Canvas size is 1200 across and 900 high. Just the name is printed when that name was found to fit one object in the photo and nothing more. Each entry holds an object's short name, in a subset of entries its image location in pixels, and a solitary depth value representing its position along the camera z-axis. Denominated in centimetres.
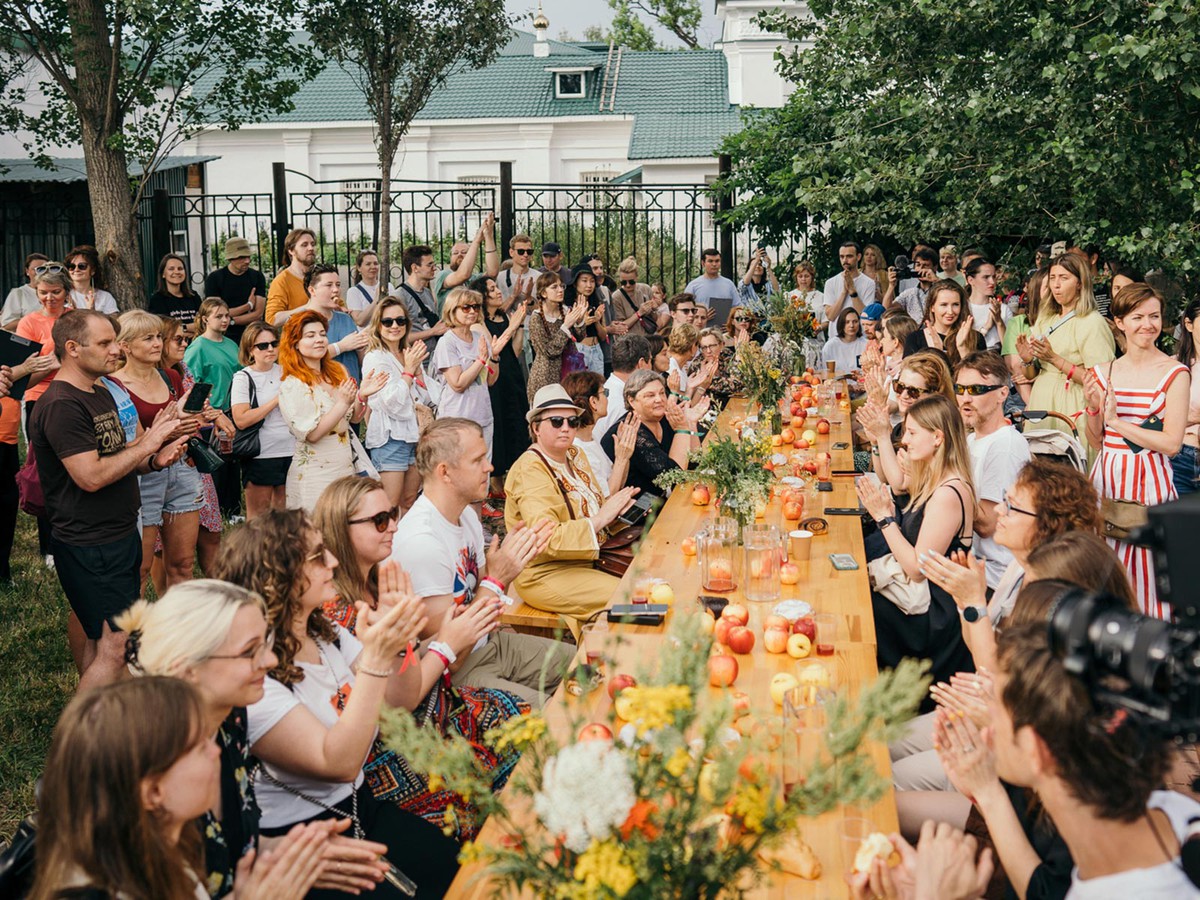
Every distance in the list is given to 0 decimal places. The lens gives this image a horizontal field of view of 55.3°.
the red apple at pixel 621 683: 319
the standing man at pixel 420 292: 948
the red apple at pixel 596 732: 292
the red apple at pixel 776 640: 383
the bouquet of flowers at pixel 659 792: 185
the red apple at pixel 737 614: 400
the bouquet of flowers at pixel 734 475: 486
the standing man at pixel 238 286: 970
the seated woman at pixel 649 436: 640
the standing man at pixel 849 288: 1134
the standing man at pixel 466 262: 988
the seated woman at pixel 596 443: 608
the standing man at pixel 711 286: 1201
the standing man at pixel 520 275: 1032
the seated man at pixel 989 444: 493
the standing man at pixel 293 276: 862
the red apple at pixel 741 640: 382
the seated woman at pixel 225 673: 268
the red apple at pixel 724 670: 355
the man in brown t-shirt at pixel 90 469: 463
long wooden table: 264
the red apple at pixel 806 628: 387
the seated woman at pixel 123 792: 211
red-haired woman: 614
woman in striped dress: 537
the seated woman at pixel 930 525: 446
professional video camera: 189
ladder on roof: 3128
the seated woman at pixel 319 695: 299
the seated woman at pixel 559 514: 518
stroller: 517
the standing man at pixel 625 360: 734
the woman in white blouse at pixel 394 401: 705
